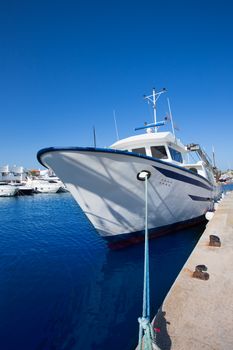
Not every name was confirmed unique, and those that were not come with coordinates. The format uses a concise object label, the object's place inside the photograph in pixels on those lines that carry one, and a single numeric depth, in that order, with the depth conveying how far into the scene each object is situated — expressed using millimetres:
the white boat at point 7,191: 37875
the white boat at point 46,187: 42750
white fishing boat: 6023
